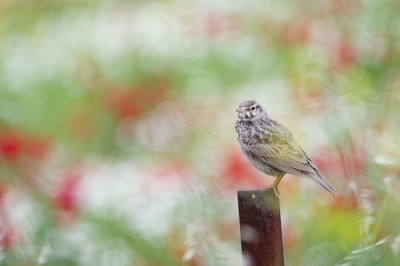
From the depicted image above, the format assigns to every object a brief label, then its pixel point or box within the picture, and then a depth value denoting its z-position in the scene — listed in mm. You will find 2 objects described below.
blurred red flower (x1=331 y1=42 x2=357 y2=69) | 7312
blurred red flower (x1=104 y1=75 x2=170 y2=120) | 7707
